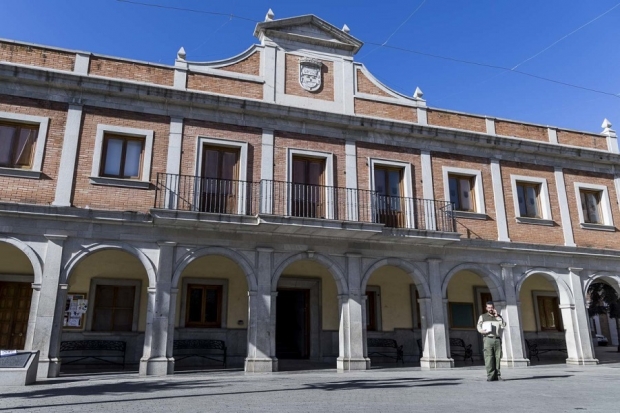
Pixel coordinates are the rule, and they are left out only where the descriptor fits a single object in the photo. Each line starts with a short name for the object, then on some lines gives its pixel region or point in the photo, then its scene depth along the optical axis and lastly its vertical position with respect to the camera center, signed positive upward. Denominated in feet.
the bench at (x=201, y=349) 45.55 -0.88
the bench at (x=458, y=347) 54.60 -0.84
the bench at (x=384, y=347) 51.88 -0.80
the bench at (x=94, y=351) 44.04 -1.00
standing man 33.55 -0.06
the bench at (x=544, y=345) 56.03 -0.68
